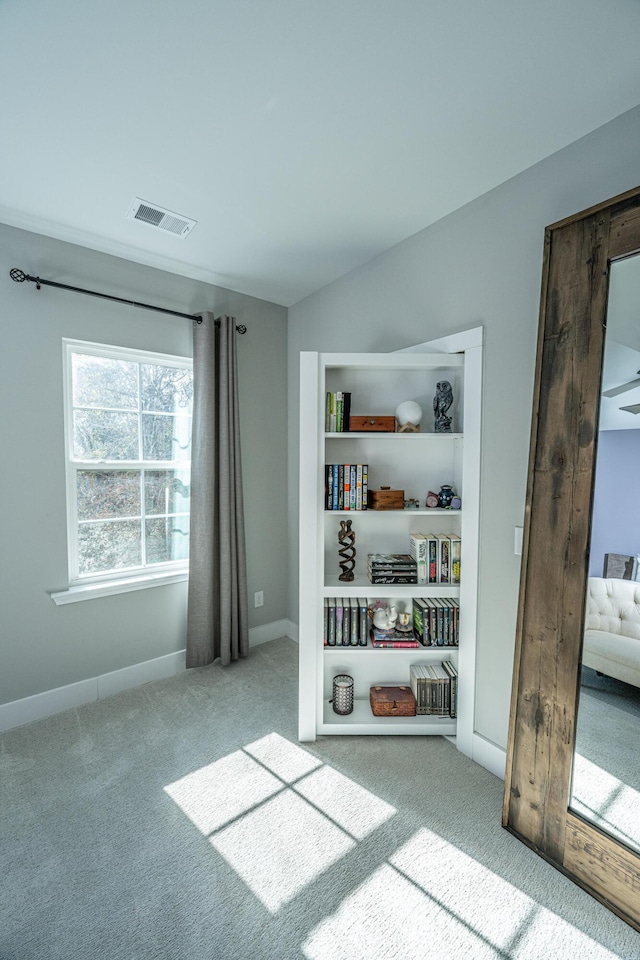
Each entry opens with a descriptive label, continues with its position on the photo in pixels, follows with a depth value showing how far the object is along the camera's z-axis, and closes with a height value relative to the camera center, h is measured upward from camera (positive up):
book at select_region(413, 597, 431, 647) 2.19 -0.89
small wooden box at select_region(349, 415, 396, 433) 2.18 +0.13
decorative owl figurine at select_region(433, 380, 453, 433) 2.14 +0.22
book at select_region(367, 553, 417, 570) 2.20 -0.58
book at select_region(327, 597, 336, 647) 2.23 -0.91
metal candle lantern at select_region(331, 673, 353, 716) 2.27 -1.30
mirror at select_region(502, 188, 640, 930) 1.38 -0.44
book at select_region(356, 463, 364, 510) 2.17 -0.18
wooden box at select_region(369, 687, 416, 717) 2.22 -1.32
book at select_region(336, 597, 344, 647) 2.24 -0.88
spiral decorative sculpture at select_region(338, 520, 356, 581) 2.29 -0.55
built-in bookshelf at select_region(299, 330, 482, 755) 2.06 -0.37
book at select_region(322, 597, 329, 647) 2.25 -0.93
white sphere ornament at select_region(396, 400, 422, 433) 2.17 +0.17
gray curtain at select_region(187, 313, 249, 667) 2.77 -0.40
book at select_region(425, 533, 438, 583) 2.18 -0.55
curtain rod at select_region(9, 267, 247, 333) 2.19 +0.84
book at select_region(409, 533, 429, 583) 2.18 -0.54
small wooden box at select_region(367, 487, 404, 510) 2.18 -0.25
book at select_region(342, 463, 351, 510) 2.17 -0.20
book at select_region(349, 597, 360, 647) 2.24 -0.93
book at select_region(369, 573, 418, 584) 2.20 -0.66
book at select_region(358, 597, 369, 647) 2.23 -0.92
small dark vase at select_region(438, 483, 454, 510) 2.17 -0.23
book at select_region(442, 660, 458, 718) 2.19 -1.24
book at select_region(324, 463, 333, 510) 2.18 -0.19
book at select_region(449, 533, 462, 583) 2.16 -0.54
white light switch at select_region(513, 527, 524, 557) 1.82 -0.39
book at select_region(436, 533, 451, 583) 2.18 -0.56
